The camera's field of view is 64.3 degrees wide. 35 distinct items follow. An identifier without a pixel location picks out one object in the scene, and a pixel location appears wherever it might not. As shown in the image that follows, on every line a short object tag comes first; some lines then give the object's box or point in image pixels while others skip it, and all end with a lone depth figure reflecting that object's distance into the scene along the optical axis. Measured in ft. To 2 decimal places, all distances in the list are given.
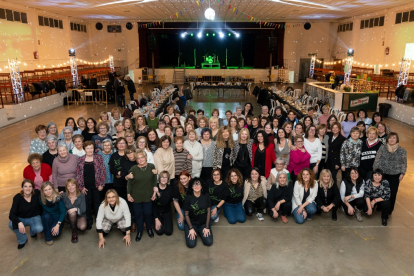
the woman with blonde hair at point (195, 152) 16.76
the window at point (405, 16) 52.16
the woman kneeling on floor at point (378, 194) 15.30
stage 78.07
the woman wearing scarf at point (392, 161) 15.38
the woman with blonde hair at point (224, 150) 16.93
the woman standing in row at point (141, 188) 14.34
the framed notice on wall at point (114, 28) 80.38
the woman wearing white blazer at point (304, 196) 15.44
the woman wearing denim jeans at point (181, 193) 14.44
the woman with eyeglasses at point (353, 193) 15.70
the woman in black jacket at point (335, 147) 17.80
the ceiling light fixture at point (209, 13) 35.76
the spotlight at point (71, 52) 54.33
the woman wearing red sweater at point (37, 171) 14.57
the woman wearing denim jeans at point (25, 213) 13.43
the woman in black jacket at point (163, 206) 14.61
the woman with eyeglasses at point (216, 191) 15.10
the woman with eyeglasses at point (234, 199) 15.53
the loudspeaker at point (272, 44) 75.05
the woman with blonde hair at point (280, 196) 15.49
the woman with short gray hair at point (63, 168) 14.56
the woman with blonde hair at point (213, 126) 19.10
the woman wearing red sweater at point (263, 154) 16.98
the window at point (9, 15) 49.93
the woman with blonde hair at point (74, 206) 14.06
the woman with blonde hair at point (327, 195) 15.48
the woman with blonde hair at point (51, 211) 13.61
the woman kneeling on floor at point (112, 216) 13.69
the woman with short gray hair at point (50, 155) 15.80
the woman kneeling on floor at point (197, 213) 13.89
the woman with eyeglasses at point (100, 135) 17.90
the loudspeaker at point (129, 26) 76.49
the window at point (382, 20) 59.82
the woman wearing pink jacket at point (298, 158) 16.79
